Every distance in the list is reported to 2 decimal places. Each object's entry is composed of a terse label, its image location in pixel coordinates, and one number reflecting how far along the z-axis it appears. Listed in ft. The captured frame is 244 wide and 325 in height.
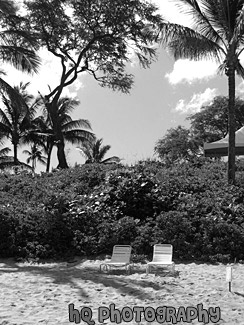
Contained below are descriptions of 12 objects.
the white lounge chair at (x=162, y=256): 27.96
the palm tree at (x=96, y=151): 137.41
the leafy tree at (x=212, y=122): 135.87
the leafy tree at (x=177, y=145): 135.85
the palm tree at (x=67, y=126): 106.01
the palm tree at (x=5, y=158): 118.62
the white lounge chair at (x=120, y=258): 29.48
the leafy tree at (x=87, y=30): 77.66
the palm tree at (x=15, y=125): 107.04
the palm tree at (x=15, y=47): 50.06
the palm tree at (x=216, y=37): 45.37
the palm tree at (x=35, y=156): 132.30
